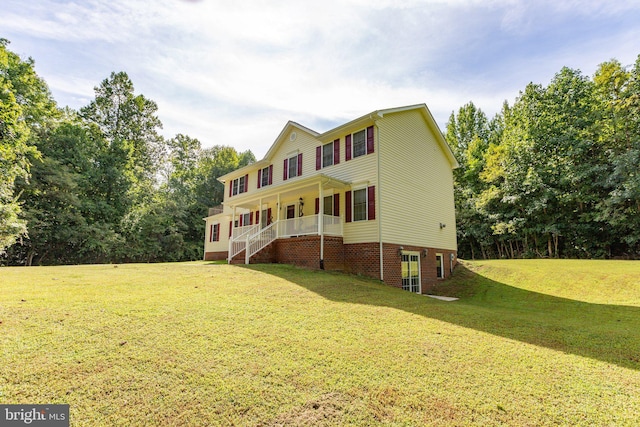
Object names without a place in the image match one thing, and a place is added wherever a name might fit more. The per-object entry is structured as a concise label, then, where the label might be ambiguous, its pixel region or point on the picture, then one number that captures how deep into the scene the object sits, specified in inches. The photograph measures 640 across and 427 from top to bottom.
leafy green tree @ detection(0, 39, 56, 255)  458.3
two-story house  489.4
